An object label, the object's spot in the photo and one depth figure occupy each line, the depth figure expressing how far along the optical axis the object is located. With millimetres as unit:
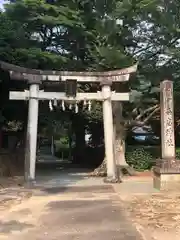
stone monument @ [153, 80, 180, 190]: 7408
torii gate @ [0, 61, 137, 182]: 8621
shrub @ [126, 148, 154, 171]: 12037
